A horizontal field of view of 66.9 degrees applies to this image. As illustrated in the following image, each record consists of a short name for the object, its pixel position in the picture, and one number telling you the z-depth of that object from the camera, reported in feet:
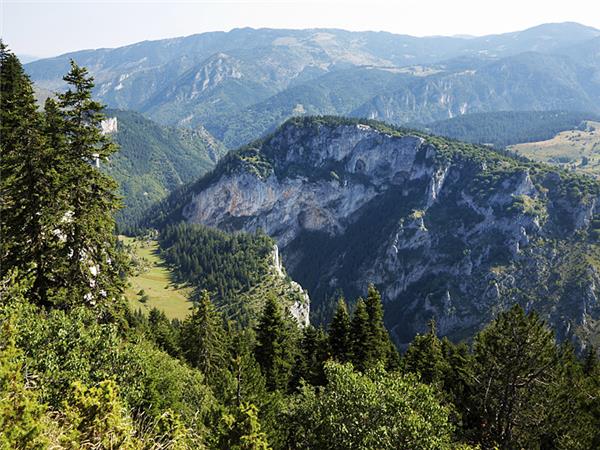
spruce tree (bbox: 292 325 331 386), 199.80
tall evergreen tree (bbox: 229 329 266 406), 106.11
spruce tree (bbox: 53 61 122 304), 92.84
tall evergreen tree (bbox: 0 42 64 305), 89.43
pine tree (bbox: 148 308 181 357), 233.96
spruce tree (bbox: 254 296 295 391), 207.10
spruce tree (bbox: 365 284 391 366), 189.78
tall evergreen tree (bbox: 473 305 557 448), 122.83
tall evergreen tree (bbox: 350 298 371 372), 187.93
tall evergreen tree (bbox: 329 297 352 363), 194.59
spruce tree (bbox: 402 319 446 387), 194.29
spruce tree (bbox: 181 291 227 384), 211.41
